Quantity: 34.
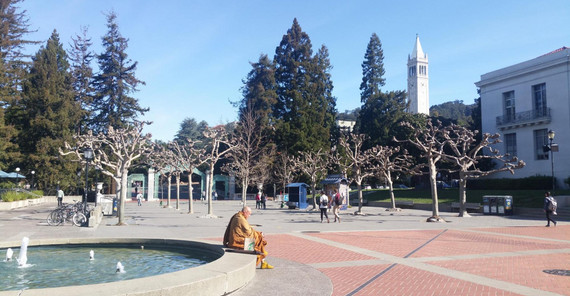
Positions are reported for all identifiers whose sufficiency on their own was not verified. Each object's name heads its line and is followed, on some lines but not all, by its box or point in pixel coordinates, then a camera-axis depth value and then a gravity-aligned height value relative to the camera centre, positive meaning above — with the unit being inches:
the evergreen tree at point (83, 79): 2393.0 +576.4
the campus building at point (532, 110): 1534.2 +263.7
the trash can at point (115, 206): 1101.9 -82.5
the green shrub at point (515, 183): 1497.3 -34.0
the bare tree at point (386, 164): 1237.7 +32.5
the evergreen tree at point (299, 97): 2171.5 +433.8
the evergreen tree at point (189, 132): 3863.2 +412.9
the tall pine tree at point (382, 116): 2266.2 +334.4
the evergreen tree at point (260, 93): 2581.2 +536.0
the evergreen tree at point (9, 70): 1747.0 +483.1
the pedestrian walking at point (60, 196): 1315.0 -66.4
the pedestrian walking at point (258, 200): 1588.1 -96.2
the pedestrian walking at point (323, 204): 896.3 -63.2
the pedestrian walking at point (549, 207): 787.3 -61.4
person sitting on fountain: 343.6 -50.9
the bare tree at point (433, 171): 924.2 +8.8
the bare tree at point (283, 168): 2100.1 +37.9
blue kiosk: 1478.8 -76.9
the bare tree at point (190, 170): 1183.6 +14.5
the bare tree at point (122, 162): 821.2 +27.5
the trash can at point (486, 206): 1133.7 -86.3
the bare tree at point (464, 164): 1022.4 +25.3
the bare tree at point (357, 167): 1210.6 +23.6
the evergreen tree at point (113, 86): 2431.1 +530.1
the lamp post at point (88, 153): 957.2 +51.1
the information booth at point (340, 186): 1407.1 -38.0
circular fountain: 219.8 -76.0
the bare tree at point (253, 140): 2249.0 +199.7
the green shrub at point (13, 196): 1381.0 -72.0
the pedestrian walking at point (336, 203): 892.3 -60.7
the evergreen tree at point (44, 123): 1987.0 +258.4
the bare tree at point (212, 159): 1049.5 +41.1
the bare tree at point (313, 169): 1375.5 +21.8
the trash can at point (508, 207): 1094.4 -85.2
